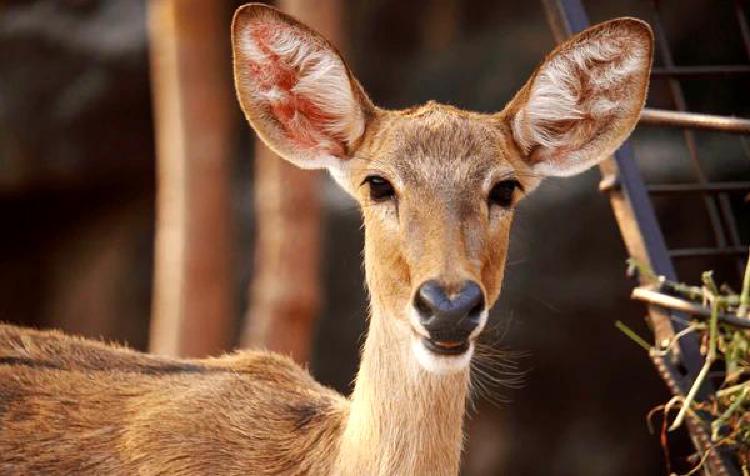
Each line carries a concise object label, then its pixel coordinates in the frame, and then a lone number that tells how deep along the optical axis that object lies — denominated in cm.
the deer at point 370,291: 862
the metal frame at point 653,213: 966
